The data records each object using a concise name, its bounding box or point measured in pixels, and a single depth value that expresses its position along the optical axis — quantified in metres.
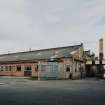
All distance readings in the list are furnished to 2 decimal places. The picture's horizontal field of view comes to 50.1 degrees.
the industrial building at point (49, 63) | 19.46
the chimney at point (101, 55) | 25.39
